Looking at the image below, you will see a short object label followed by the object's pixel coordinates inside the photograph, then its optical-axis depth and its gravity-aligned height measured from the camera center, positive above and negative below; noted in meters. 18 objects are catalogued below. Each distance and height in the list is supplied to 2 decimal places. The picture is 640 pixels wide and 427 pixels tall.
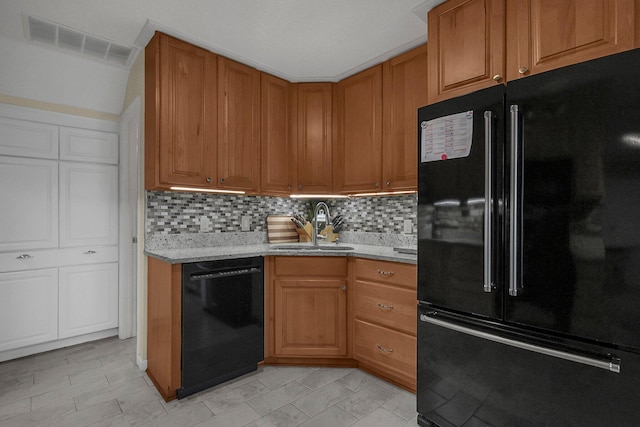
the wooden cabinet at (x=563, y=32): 1.30 +0.80
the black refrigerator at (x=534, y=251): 1.21 -0.16
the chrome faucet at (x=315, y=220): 3.05 -0.06
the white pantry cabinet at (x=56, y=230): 2.71 -0.14
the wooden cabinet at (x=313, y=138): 3.03 +0.71
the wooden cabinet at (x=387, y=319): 2.13 -0.74
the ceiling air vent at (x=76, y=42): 2.32 +1.35
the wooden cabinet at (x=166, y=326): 2.06 -0.74
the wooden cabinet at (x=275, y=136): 2.90 +0.71
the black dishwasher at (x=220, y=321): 2.11 -0.74
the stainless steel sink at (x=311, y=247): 2.81 -0.30
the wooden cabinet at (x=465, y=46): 1.65 +0.91
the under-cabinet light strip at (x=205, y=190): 2.43 +0.19
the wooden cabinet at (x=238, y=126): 2.62 +0.73
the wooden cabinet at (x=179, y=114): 2.30 +0.74
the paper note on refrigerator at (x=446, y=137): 1.62 +0.40
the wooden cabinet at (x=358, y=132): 2.71 +0.72
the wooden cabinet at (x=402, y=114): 2.43 +0.78
